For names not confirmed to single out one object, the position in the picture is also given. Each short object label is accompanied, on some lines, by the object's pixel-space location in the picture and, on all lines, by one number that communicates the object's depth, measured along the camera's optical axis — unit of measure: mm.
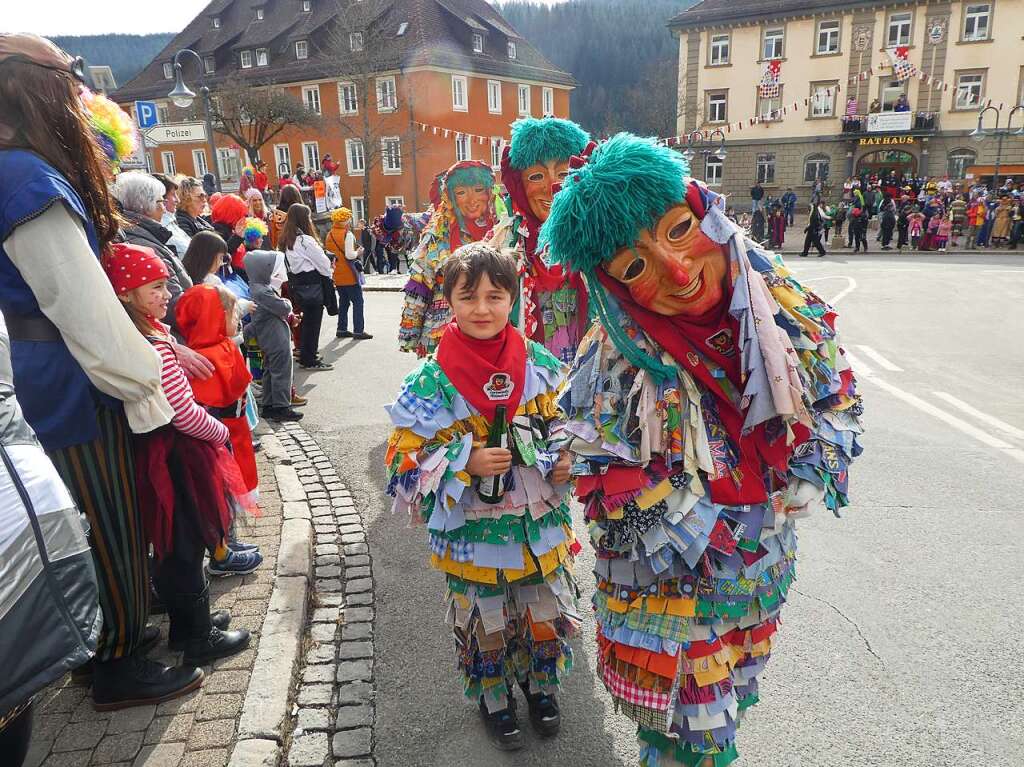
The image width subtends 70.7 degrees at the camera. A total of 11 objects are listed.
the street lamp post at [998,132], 30609
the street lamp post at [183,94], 12188
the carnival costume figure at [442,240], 4750
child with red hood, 3629
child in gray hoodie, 6602
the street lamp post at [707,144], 36031
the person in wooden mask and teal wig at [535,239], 3848
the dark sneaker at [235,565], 3680
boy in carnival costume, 2441
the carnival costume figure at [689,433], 1912
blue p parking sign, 11039
